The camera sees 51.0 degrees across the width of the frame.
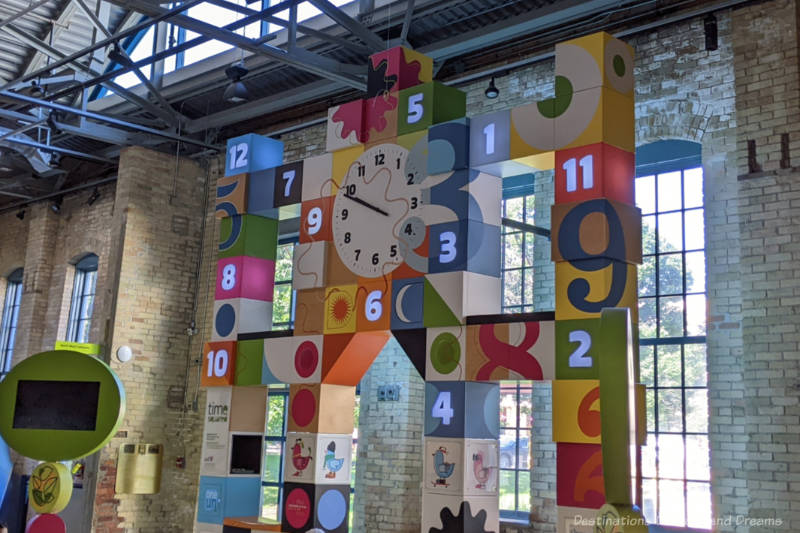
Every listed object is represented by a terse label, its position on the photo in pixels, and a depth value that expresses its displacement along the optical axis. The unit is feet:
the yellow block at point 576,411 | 18.28
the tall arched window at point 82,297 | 51.78
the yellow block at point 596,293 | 18.70
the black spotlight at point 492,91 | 31.22
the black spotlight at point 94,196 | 50.84
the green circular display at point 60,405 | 15.71
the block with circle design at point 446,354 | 21.15
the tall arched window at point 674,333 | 26.73
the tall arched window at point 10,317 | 57.98
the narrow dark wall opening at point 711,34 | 26.84
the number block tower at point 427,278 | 19.17
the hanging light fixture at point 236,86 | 32.60
